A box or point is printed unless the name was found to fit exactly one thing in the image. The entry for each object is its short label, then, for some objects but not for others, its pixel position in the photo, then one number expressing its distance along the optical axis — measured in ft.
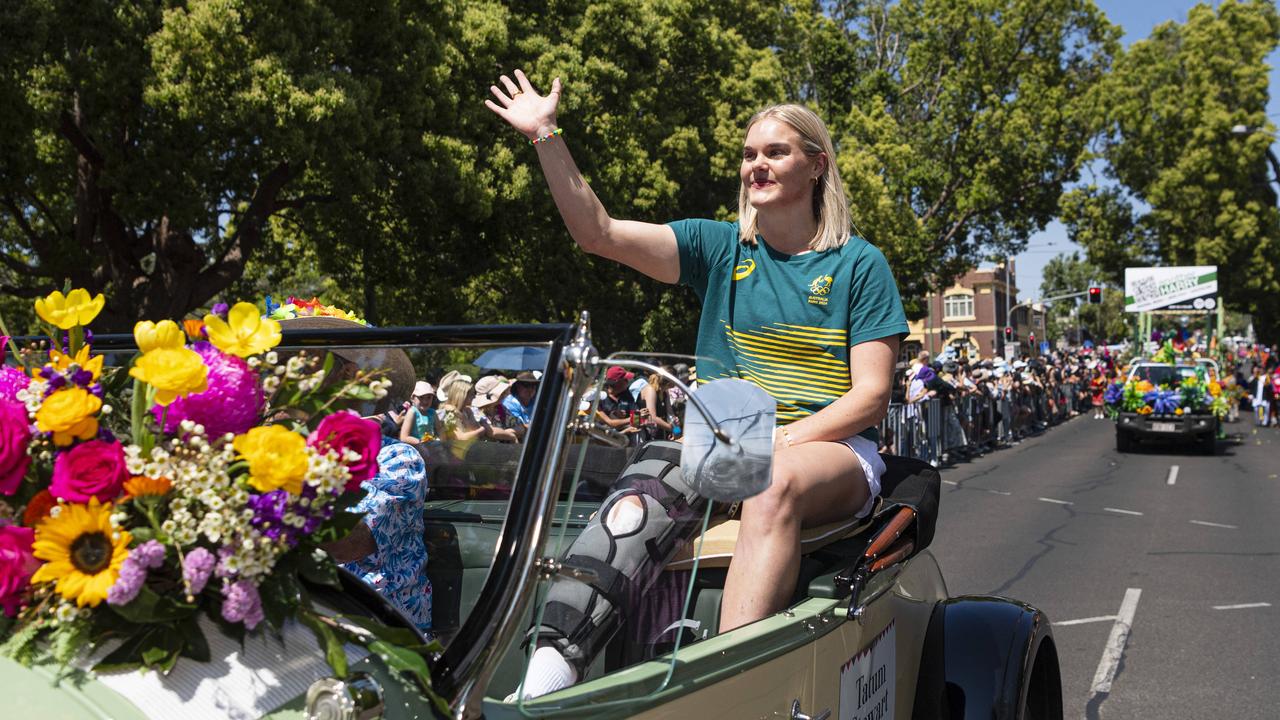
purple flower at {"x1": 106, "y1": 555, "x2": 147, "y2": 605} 4.33
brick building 311.68
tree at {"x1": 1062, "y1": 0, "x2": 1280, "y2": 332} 133.28
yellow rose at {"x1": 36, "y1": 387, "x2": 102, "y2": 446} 4.77
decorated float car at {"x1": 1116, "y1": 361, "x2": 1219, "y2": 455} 68.64
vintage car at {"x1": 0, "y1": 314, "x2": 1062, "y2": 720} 4.53
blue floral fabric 8.56
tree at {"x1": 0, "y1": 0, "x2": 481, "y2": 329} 44.47
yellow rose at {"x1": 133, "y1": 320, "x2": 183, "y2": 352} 5.13
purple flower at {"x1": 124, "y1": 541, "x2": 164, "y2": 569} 4.39
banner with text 134.31
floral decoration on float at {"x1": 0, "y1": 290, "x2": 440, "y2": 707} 4.47
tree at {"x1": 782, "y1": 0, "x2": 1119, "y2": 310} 118.52
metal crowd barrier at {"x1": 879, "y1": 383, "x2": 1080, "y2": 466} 53.21
